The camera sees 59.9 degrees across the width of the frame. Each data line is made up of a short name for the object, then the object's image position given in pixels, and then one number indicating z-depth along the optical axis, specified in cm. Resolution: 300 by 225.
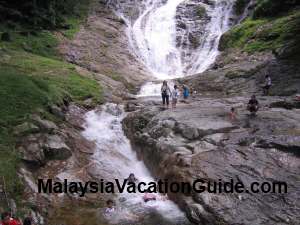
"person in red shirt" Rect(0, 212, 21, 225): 715
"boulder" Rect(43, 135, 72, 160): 1122
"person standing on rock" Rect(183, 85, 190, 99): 1632
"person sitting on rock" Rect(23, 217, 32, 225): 766
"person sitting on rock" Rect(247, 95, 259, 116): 1148
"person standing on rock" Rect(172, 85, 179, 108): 1435
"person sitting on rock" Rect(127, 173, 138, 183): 1104
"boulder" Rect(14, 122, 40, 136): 1109
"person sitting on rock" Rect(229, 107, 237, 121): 1149
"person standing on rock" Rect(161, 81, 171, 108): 1441
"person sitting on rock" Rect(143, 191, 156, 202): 997
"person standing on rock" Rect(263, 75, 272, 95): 1490
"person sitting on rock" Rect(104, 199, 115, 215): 952
